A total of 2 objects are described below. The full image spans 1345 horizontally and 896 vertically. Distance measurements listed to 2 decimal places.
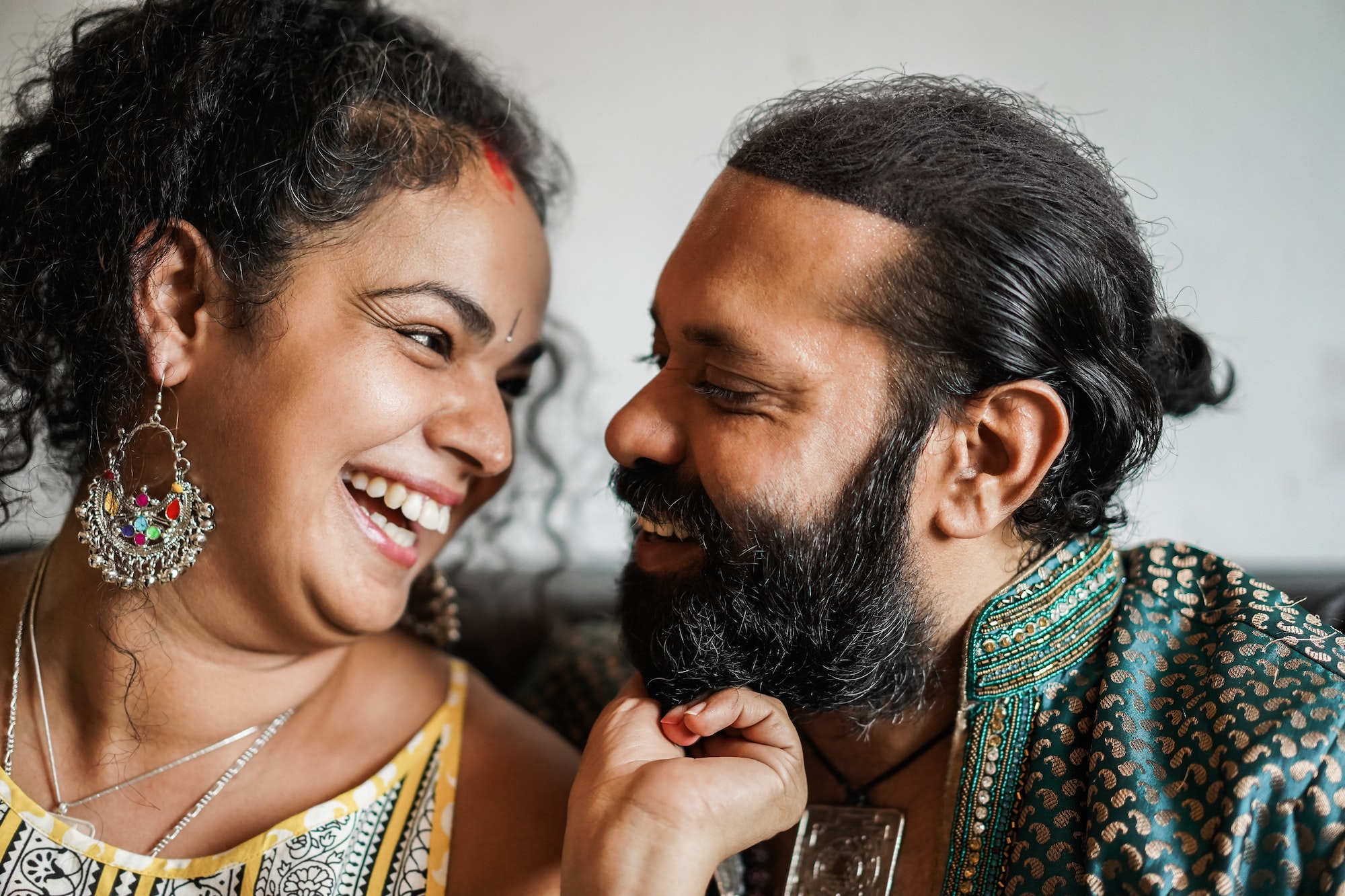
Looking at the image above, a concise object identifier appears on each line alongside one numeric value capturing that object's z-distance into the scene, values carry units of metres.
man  0.55
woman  0.56
